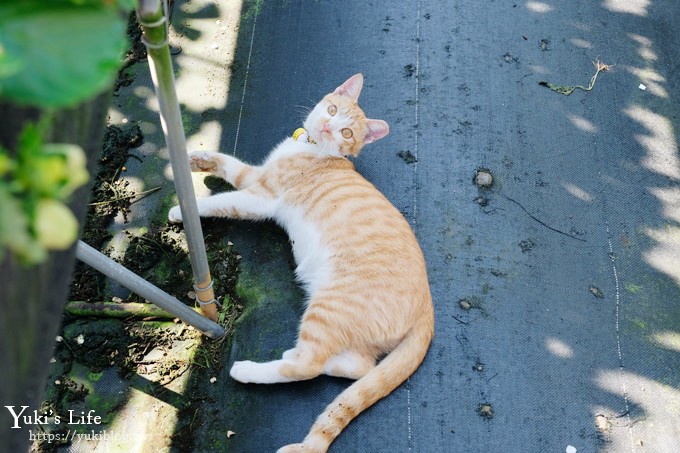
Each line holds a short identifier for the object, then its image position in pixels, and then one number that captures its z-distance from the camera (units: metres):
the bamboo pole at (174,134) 1.63
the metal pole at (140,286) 1.83
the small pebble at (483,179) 2.21
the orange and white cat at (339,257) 1.96
